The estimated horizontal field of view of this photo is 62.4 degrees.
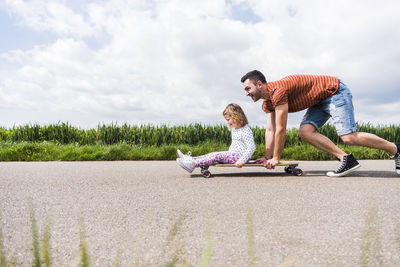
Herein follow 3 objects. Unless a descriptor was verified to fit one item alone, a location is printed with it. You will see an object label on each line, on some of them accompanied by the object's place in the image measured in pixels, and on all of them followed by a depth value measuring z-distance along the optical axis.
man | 4.53
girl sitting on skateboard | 4.82
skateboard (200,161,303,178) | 4.72
